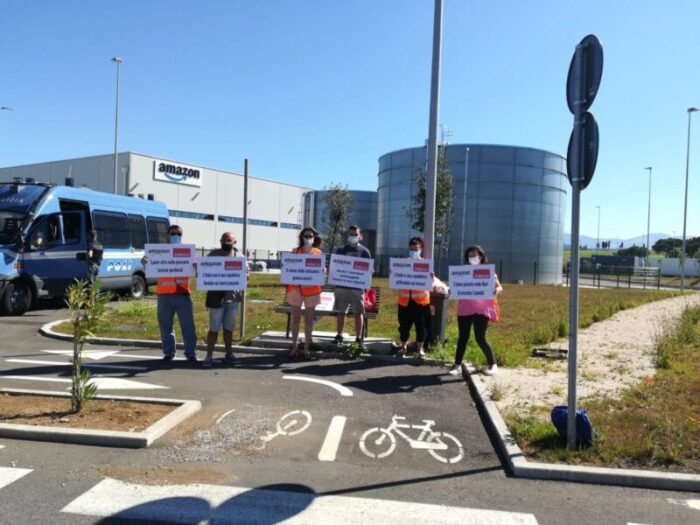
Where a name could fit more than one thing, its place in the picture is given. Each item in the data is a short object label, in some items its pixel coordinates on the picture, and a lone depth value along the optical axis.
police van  13.59
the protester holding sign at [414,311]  8.47
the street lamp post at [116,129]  36.00
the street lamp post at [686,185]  36.62
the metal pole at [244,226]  9.89
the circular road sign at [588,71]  4.82
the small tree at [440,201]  35.81
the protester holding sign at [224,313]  8.29
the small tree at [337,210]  49.03
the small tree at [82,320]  5.71
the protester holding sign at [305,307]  8.78
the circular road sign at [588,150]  4.87
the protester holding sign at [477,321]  7.87
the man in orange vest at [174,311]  8.48
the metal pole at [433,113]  9.35
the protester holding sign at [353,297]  8.95
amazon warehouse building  47.47
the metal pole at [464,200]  44.59
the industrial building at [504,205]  44.94
